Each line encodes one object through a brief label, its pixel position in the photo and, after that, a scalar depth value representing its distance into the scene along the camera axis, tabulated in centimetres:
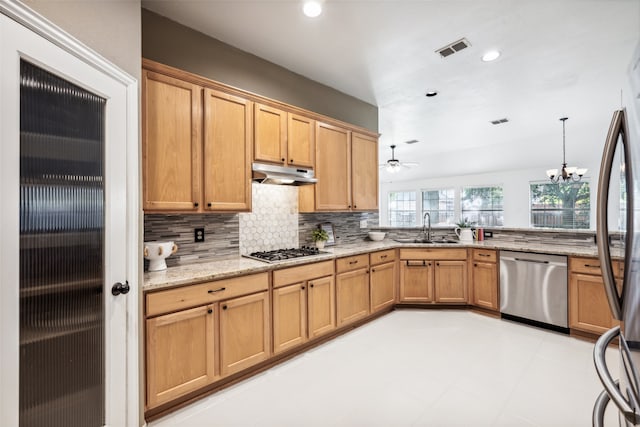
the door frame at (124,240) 108
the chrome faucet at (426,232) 445
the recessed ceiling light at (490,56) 280
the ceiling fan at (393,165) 633
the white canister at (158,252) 211
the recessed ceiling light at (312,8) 211
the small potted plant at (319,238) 341
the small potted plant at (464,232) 418
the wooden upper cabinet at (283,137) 269
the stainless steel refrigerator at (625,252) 74
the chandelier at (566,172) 513
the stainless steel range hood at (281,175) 259
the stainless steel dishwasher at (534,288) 316
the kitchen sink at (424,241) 418
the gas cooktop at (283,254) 265
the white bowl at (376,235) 424
